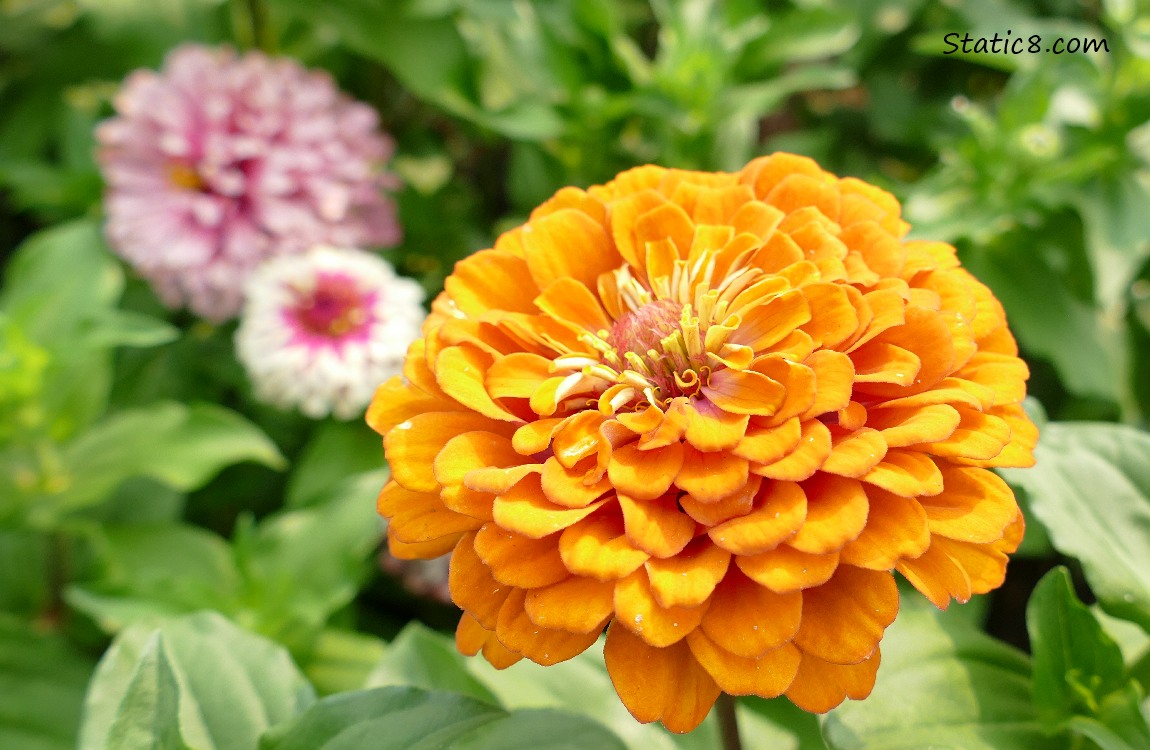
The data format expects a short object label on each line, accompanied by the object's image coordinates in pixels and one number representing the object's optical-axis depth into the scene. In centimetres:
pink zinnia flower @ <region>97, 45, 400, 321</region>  58
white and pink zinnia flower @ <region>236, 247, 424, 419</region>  55
